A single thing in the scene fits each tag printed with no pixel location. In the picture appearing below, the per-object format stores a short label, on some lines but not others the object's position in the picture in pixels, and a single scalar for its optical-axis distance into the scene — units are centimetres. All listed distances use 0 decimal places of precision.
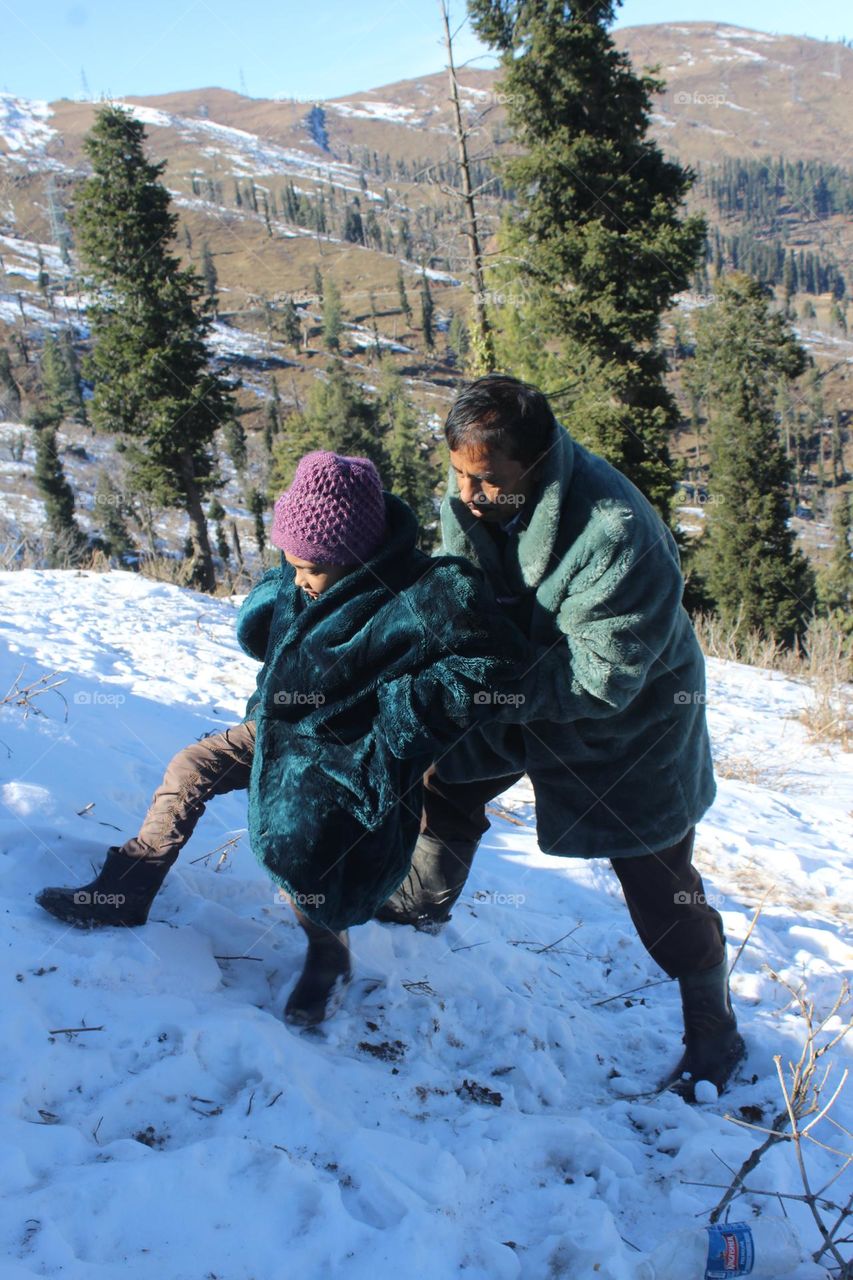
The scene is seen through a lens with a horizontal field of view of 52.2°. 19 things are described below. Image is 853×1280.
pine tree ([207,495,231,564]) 4209
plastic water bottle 188
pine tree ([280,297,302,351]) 10638
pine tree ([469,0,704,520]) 1545
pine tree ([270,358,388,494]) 3234
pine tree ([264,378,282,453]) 7400
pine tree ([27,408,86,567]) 4019
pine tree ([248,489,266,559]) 4594
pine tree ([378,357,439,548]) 3744
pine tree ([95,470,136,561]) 4388
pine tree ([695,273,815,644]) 2522
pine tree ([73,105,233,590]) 2047
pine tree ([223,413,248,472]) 6512
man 230
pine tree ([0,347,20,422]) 6769
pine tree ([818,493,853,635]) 3302
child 227
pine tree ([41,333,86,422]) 7175
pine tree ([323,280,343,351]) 9886
